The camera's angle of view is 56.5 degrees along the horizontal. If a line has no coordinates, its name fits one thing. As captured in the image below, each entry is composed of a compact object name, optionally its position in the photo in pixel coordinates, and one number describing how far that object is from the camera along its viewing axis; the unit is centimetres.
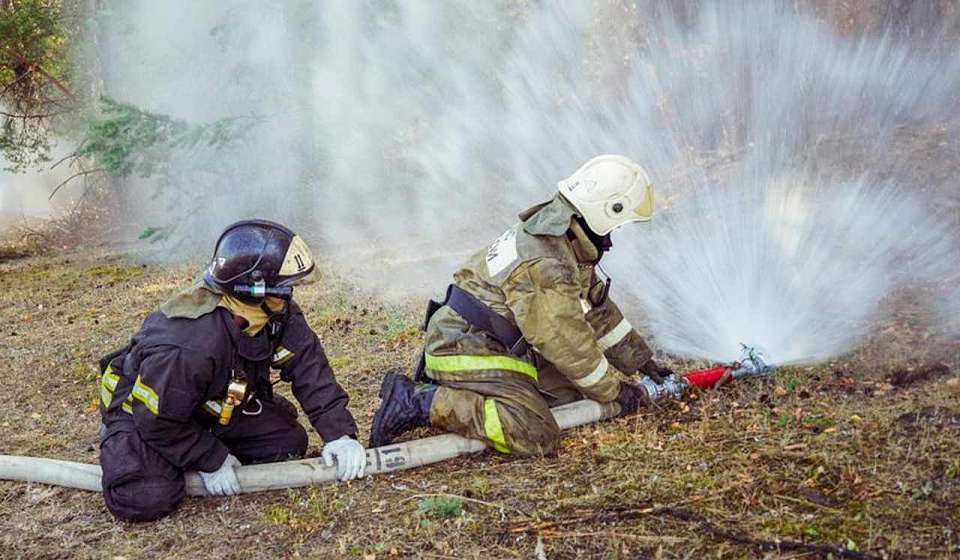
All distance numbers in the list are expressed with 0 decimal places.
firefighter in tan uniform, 493
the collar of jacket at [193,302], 453
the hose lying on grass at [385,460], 482
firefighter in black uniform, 444
